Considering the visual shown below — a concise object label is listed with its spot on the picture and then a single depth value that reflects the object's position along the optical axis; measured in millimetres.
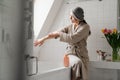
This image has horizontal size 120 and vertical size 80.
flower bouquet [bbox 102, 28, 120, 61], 1518
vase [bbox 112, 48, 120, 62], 1519
